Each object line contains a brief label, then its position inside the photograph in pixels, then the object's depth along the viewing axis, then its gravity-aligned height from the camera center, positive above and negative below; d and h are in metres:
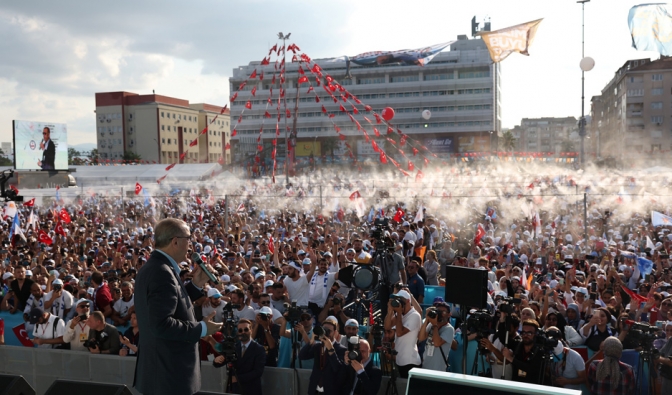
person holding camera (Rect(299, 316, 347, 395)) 5.82 -1.96
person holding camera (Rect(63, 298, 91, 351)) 7.34 -1.93
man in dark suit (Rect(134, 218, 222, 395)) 3.24 -0.83
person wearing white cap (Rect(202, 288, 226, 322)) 7.78 -1.75
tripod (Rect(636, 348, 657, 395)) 5.29 -1.95
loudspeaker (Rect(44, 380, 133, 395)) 3.68 -1.35
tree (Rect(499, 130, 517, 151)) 100.94 +4.77
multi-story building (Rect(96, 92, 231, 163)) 107.44 +8.14
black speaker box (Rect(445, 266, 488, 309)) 5.10 -1.02
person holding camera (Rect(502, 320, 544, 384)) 5.80 -1.87
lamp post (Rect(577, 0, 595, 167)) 24.05 +4.31
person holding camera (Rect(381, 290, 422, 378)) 6.44 -1.78
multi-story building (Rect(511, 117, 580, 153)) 189.38 +11.00
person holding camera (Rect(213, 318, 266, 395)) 6.14 -2.01
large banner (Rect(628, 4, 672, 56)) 16.11 +3.92
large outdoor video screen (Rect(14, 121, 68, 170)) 40.19 +2.03
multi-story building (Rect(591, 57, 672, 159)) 79.00 +8.38
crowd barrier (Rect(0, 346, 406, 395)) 6.41 -2.27
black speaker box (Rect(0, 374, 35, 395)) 3.80 -1.36
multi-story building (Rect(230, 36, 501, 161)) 87.81 +10.05
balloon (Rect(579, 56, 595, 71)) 23.98 +4.24
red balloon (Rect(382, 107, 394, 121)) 23.39 +2.25
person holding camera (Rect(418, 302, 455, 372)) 6.40 -1.84
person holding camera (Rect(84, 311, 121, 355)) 7.05 -1.97
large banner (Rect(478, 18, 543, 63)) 17.22 +3.83
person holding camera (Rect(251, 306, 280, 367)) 6.80 -1.87
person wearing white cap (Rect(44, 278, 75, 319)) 8.78 -1.88
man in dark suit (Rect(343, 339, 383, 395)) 5.78 -2.02
